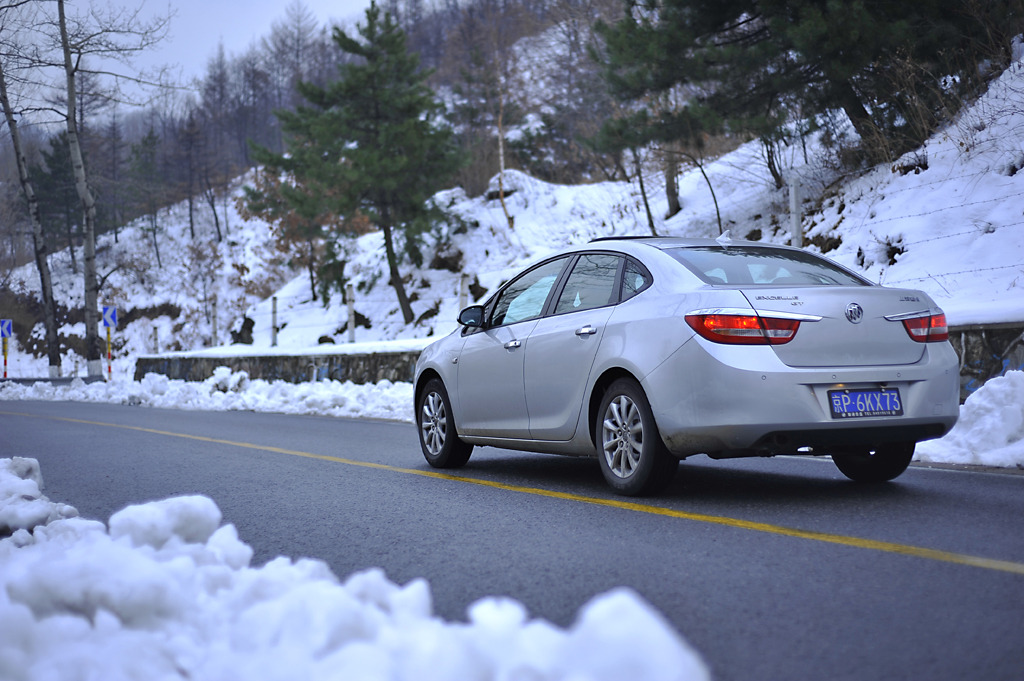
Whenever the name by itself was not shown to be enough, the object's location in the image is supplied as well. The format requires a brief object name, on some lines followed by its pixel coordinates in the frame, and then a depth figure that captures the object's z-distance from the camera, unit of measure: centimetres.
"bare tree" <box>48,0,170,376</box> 2956
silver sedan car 533
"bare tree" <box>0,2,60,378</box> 3250
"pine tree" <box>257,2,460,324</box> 3300
